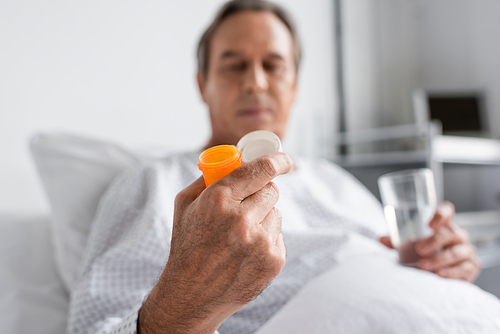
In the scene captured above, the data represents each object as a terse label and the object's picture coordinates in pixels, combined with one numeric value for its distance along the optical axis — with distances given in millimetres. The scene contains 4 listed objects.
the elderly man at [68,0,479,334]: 279
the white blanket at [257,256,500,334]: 394
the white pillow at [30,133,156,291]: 629
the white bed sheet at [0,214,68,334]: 540
